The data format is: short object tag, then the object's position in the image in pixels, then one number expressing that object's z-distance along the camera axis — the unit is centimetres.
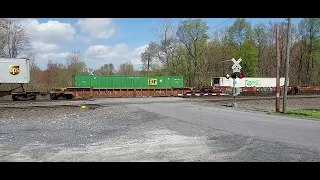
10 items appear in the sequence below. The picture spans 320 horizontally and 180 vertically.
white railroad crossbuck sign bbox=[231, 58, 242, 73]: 2262
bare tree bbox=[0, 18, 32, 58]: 4781
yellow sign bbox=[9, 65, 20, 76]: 3241
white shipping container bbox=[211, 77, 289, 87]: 5041
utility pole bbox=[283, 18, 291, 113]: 2112
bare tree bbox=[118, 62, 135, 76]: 8915
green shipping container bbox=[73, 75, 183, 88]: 4406
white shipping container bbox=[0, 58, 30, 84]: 3209
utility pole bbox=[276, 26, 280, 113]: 2188
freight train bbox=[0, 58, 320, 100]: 3281
